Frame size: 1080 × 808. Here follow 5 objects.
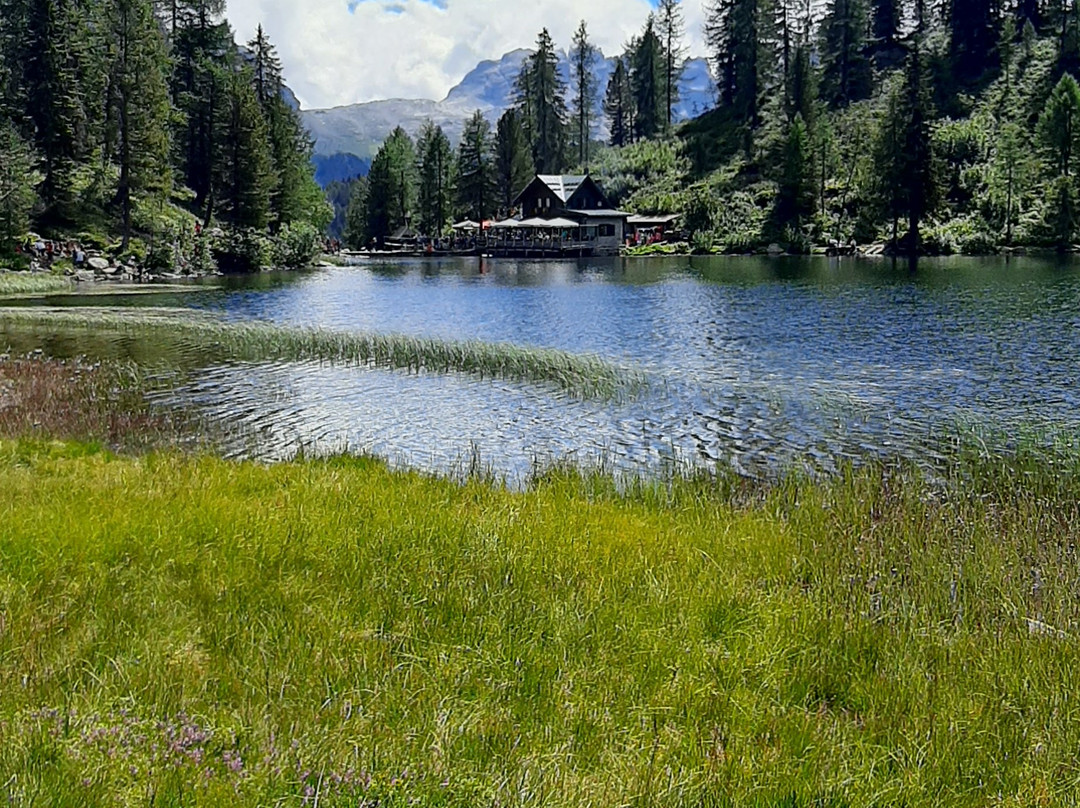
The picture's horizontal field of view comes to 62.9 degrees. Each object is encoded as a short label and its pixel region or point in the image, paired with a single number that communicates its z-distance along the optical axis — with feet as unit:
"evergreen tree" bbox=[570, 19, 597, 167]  400.06
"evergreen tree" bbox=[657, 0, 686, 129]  385.50
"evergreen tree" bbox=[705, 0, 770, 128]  323.78
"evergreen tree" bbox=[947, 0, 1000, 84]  314.14
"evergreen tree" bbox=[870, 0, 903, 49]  348.59
